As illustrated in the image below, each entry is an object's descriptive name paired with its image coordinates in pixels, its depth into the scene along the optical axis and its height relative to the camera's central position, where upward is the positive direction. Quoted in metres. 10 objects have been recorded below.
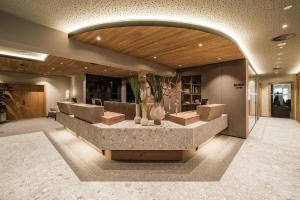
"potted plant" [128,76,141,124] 2.94 +0.13
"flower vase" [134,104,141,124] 2.94 -0.37
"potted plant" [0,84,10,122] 7.51 -0.22
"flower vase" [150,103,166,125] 2.81 -0.29
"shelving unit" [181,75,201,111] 6.72 +0.33
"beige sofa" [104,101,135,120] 3.82 -0.29
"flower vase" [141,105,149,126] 2.77 -0.37
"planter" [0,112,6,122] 7.44 -0.94
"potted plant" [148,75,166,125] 2.82 +0.04
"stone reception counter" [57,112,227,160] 2.60 -0.69
